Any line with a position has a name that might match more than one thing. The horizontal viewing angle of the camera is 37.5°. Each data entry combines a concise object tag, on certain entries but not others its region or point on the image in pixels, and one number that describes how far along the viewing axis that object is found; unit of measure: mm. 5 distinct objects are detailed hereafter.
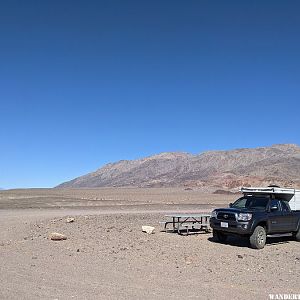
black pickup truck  14742
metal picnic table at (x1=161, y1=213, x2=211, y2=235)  18281
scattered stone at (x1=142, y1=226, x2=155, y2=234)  17484
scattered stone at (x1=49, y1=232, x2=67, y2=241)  14930
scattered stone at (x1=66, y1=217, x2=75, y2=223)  21341
